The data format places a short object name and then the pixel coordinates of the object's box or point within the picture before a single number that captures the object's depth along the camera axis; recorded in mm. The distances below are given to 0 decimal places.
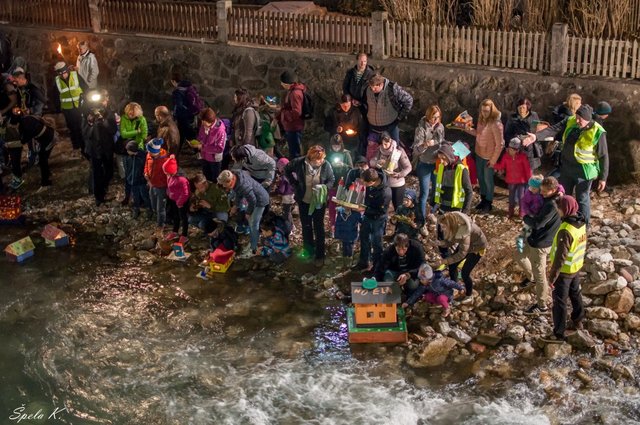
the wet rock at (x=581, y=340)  9844
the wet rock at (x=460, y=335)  10212
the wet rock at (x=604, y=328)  10023
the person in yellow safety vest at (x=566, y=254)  9359
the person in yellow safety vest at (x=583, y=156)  11438
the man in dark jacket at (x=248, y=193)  11508
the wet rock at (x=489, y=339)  10117
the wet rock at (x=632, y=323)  10156
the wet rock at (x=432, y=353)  9906
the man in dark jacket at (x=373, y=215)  10930
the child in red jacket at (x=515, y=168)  12219
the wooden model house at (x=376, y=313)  10164
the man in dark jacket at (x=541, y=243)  9766
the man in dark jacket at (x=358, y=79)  13570
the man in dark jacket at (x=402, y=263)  10422
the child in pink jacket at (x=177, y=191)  12531
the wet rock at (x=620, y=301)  10414
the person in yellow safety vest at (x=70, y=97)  15703
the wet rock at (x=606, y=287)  10586
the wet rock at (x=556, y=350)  9797
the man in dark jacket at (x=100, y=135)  13734
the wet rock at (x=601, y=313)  10297
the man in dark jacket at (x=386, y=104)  13102
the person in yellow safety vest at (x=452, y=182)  11375
